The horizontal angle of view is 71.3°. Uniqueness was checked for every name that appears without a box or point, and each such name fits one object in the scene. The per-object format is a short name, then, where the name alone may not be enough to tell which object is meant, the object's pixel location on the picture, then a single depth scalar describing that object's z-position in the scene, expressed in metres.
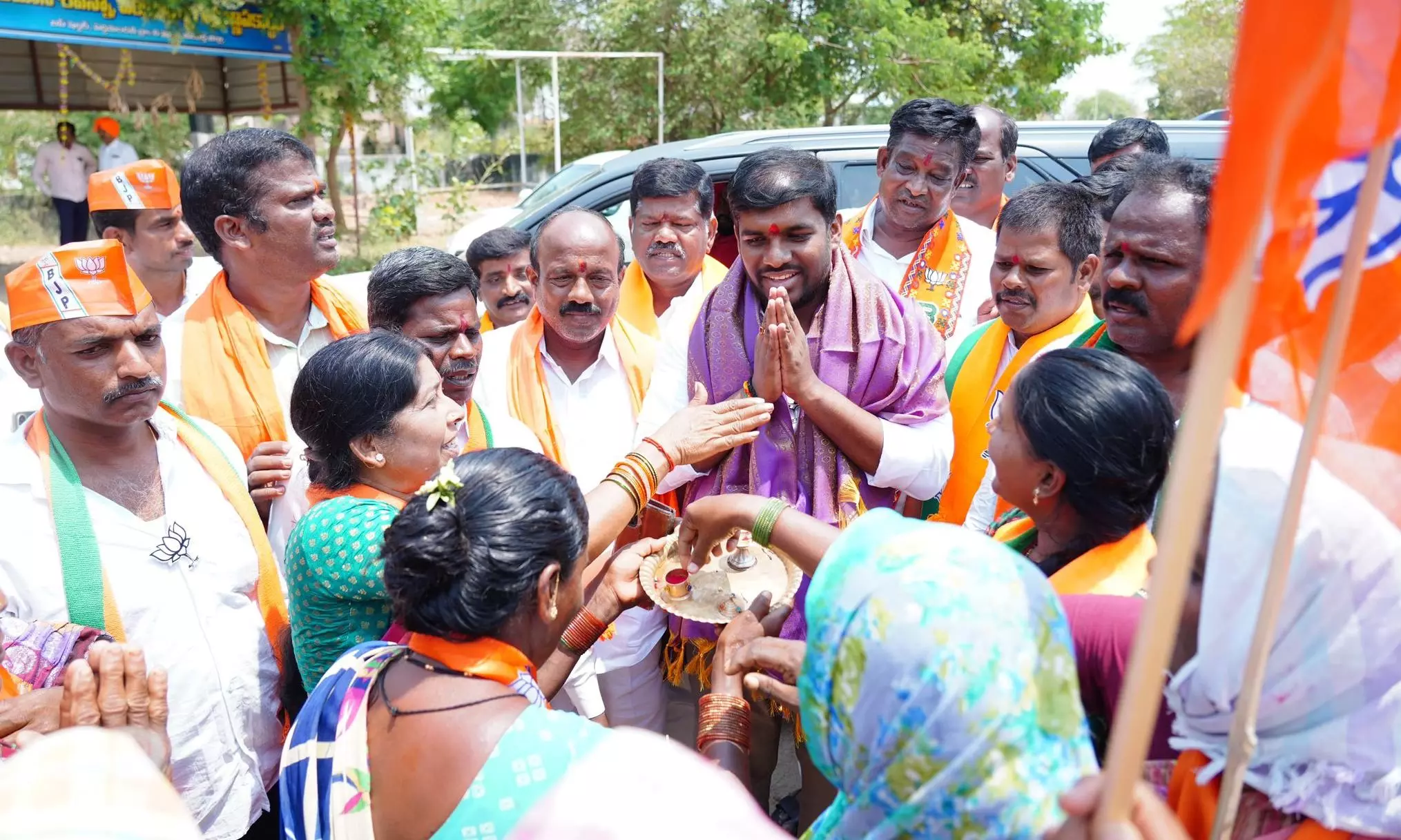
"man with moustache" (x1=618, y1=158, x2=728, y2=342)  4.20
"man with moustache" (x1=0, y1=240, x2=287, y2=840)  2.19
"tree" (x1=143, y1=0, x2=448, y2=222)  10.83
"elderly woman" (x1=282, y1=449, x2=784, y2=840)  1.54
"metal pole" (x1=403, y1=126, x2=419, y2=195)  14.34
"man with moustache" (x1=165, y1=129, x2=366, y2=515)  2.93
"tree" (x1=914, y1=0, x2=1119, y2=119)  17.31
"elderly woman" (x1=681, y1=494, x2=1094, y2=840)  1.24
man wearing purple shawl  2.54
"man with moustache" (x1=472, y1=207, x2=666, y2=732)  3.17
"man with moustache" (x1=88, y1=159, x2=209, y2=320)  4.12
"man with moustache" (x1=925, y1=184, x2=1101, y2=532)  2.98
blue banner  9.97
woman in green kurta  2.06
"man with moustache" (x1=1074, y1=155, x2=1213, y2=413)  2.32
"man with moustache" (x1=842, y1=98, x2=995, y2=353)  4.03
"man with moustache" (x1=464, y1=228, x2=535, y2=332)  4.36
